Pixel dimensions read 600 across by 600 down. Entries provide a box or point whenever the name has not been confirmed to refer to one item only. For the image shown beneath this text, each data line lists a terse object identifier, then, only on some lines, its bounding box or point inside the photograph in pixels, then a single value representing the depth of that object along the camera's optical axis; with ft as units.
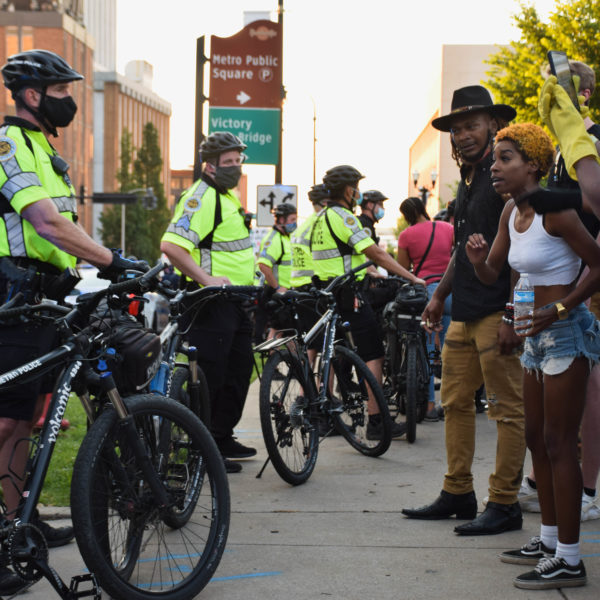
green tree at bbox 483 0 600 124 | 82.64
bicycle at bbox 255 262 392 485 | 21.03
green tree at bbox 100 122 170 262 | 337.72
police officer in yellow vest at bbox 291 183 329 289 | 28.81
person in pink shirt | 31.65
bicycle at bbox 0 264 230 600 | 12.05
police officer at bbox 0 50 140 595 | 14.07
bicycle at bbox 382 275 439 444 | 27.63
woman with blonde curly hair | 13.83
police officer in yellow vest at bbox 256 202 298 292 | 45.37
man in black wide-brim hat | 17.10
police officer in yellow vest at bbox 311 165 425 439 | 26.43
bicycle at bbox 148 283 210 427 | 17.48
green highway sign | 53.62
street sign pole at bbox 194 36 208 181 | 51.00
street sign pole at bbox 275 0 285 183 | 54.54
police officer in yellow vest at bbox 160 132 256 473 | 21.68
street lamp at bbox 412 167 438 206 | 118.21
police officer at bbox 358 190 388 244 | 33.17
